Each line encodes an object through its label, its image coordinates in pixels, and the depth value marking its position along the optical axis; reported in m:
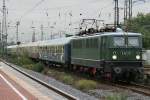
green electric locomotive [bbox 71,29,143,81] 27.72
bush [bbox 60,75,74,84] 29.90
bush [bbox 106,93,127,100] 16.65
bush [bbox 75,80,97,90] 24.80
